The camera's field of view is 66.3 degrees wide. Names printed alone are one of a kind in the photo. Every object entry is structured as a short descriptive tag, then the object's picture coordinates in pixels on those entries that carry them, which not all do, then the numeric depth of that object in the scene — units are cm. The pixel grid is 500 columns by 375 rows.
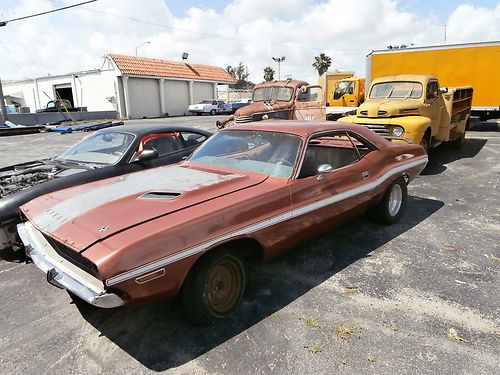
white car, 3397
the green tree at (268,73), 7469
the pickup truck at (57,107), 2789
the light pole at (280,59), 5544
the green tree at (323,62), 6862
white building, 3209
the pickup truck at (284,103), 1202
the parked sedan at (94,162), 410
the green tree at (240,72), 10169
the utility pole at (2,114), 2304
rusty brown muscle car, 248
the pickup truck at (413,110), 804
